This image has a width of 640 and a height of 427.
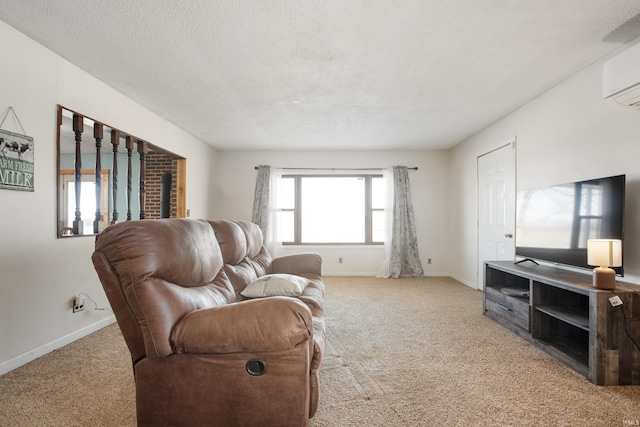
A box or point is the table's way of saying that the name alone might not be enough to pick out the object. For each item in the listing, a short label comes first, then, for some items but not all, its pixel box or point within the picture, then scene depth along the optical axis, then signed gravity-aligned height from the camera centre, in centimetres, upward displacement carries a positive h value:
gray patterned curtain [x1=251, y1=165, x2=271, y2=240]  599 +25
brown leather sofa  129 -50
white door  404 +13
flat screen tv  239 -2
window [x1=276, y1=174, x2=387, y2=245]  629 +14
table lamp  212 -28
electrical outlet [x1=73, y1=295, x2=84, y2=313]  285 -76
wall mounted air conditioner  214 +89
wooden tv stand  207 -72
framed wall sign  223 +35
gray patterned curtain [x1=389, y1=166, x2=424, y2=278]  591 -30
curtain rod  618 +83
